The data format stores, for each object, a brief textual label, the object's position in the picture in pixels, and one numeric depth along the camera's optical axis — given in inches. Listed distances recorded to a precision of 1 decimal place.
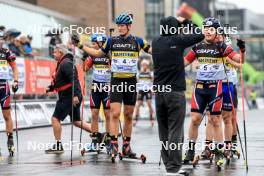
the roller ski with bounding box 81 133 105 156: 577.6
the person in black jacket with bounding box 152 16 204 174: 419.8
